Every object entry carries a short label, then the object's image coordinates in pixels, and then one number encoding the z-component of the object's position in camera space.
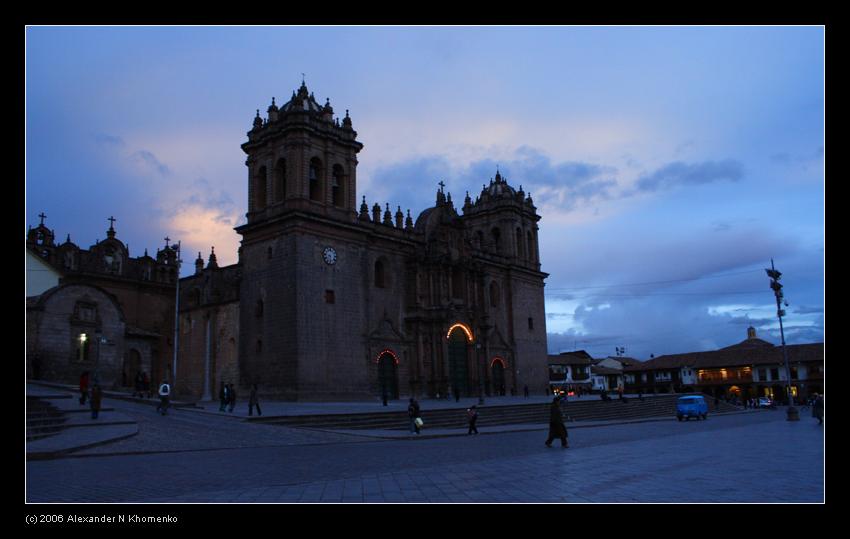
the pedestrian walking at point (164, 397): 24.56
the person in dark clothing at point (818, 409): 30.76
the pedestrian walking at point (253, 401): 26.55
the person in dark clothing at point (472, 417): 24.89
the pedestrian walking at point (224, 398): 28.41
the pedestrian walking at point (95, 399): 21.53
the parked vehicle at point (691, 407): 37.31
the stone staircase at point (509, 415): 26.56
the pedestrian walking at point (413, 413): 24.84
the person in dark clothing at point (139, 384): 33.19
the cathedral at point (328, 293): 38.09
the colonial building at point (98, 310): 36.41
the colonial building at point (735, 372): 77.19
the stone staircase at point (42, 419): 18.09
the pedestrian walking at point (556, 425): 18.11
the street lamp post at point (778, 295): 33.06
